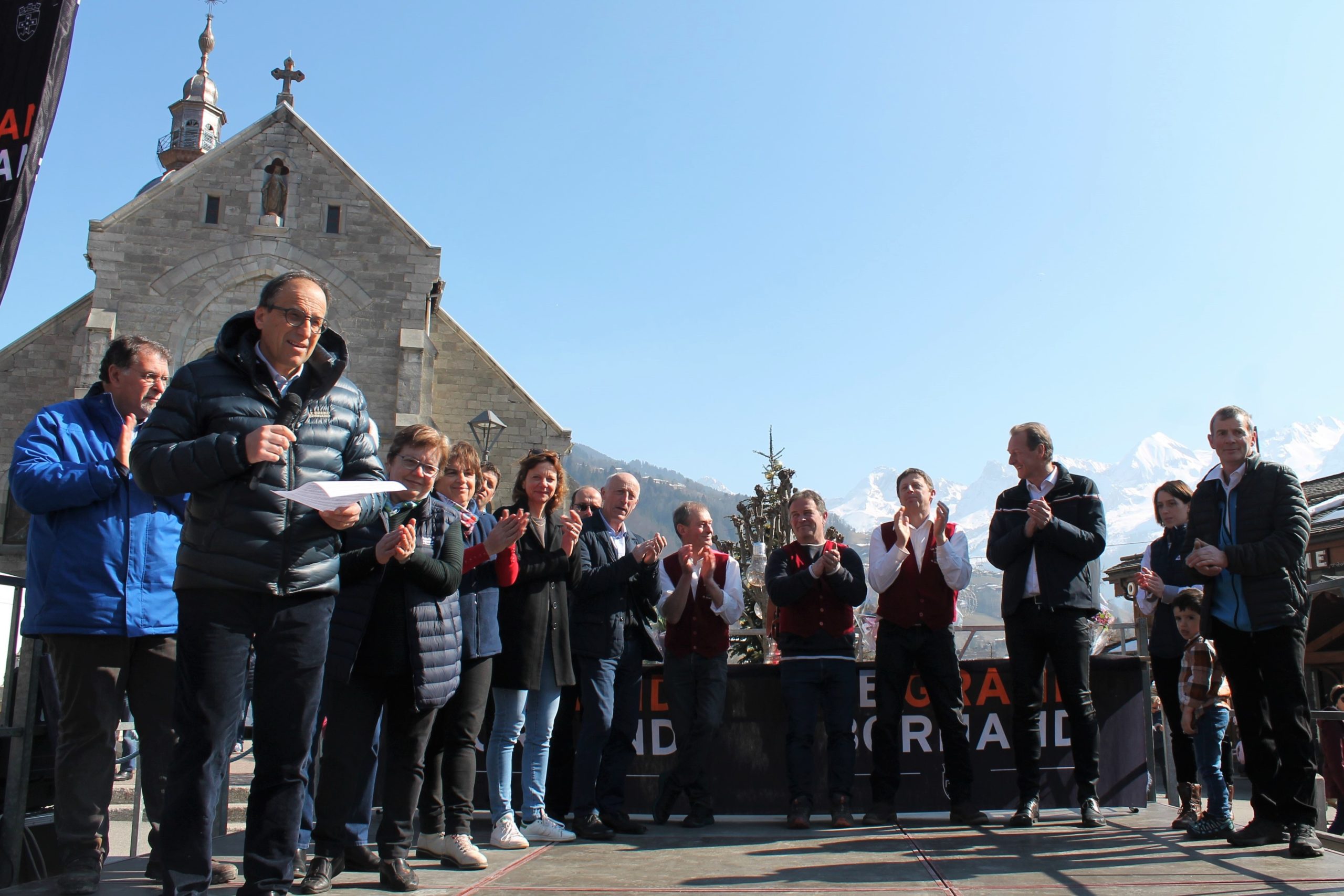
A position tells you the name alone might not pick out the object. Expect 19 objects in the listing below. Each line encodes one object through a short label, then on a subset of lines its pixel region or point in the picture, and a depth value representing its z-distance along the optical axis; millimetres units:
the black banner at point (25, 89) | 5105
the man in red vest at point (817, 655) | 5832
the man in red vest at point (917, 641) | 5801
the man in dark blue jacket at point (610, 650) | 5590
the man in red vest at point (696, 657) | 5902
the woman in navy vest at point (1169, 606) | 5645
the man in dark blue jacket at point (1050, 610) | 5543
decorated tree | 16109
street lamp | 16156
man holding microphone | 3072
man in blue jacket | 3727
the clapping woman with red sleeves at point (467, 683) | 4508
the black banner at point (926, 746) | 6340
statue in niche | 23141
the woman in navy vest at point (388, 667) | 4016
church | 22188
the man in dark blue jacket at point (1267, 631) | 4570
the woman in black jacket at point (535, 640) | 5230
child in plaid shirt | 5434
